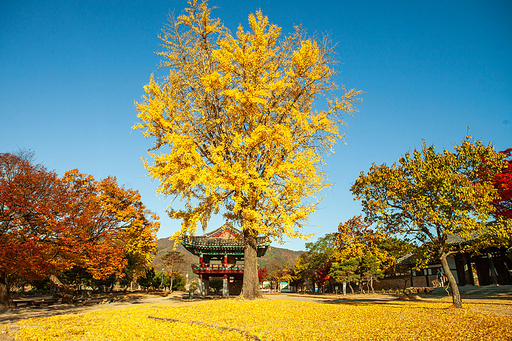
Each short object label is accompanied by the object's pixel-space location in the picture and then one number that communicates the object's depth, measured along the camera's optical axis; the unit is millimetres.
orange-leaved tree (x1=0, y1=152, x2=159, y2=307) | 11664
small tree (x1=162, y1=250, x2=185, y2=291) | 42094
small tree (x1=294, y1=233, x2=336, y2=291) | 31547
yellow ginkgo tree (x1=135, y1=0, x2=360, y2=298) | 9664
